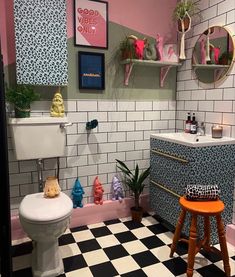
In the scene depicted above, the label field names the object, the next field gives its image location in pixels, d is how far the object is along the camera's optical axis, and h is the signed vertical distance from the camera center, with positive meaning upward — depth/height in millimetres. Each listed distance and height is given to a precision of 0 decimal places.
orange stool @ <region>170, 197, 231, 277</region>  1539 -721
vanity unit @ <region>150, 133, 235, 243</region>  1840 -476
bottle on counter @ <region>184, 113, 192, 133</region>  2374 -164
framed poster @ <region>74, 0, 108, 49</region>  2109 +721
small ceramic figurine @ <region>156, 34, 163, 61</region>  2322 +568
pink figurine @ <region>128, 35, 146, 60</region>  2193 +536
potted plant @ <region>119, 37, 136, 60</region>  2209 +522
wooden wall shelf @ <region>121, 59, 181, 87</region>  2218 +397
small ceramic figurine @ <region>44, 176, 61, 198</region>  1772 -579
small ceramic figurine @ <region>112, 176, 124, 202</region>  2420 -802
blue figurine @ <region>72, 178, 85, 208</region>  2250 -777
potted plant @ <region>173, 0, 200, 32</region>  2229 +871
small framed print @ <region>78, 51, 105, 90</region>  2158 +323
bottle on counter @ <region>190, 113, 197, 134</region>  2330 -187
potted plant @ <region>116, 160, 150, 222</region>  2350 -735
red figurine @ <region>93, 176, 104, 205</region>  2336 -790
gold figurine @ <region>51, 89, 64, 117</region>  2012 +9
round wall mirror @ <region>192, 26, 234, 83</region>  2018 +449
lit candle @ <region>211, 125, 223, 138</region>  2061 -207
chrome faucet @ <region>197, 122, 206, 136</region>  2285 -212
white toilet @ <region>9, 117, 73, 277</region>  1521 -639
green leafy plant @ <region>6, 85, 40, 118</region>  1861 +70
